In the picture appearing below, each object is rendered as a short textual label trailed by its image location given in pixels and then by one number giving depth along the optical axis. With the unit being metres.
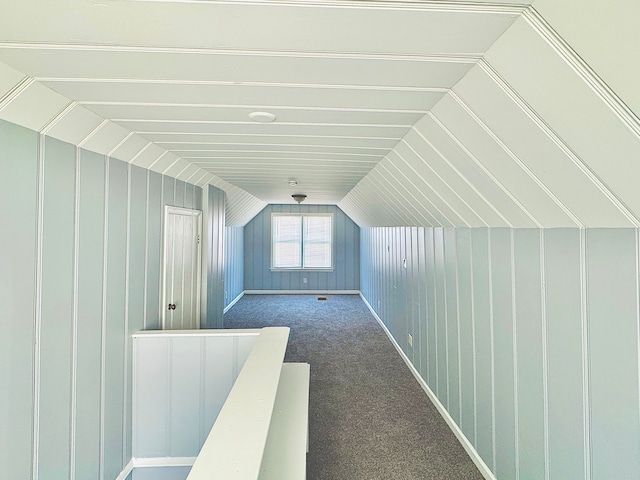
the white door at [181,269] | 3.02
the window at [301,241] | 8.84
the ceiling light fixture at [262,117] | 1.70
